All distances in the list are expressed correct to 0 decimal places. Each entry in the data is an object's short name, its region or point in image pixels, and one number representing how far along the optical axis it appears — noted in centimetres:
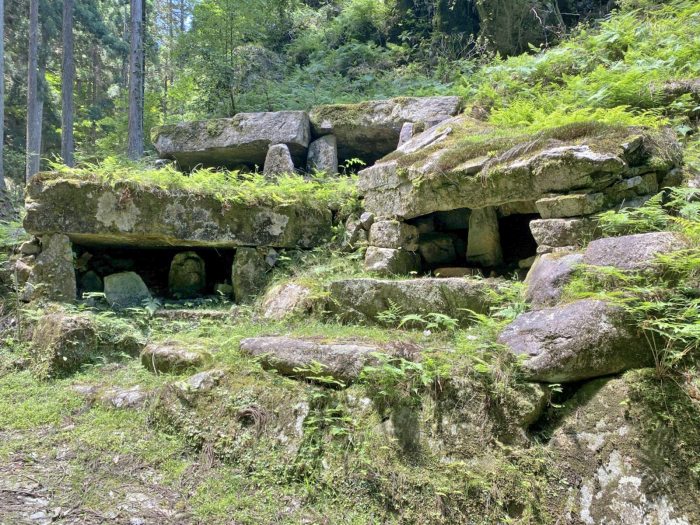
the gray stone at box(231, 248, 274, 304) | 608
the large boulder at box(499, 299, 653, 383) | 287
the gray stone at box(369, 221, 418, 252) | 550
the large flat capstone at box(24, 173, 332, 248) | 563
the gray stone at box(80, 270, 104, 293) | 640
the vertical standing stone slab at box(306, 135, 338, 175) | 830
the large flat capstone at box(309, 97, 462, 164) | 785
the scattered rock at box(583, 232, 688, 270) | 312
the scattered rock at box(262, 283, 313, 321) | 510
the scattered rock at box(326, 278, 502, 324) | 436
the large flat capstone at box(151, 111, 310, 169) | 832
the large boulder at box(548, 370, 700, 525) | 238
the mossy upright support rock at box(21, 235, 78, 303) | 559
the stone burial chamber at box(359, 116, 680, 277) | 416
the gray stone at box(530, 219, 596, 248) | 409
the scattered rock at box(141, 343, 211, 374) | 410
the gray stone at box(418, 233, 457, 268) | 568
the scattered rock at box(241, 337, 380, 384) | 345
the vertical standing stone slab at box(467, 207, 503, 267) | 532
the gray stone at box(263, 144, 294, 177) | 797
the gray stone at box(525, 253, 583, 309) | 349
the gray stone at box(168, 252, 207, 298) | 668
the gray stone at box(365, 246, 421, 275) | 533
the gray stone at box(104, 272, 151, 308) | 603
